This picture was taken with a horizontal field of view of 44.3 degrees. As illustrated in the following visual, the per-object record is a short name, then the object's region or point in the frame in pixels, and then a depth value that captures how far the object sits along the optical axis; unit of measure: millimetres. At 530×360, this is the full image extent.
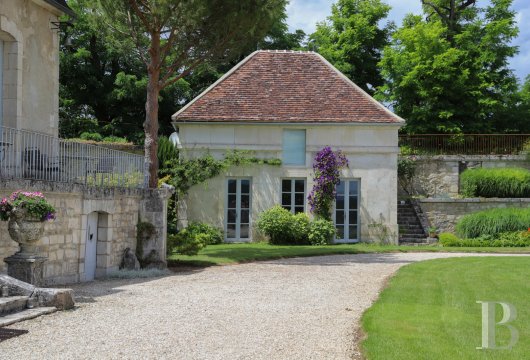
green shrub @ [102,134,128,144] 28312
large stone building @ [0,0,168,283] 11109
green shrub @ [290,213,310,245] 22203
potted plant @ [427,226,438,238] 23859
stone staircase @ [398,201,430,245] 23750
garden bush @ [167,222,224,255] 15805
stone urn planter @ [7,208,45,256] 9164
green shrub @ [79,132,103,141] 29475
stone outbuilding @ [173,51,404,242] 23031
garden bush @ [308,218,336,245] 22188
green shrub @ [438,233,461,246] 22422
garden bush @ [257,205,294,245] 22094
